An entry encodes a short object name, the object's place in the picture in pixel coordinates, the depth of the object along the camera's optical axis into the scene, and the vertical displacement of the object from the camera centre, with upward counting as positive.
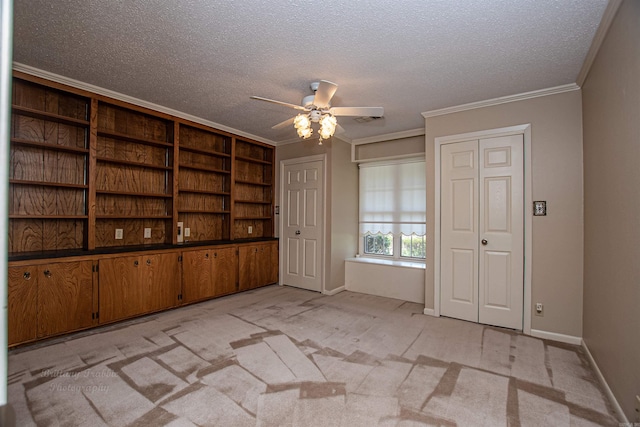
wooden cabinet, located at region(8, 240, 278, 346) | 2.62 -0.76
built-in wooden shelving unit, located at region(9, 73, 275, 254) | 2.93 +0.48
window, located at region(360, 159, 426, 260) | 4.66 +0.11
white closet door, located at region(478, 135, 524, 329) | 3.19 -0.16
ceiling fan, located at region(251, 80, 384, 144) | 2.64 +0.93
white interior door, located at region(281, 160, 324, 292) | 4.74 -0.14
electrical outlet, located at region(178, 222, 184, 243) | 4.09 -0.26
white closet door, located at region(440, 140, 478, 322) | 3.44 -0.16
